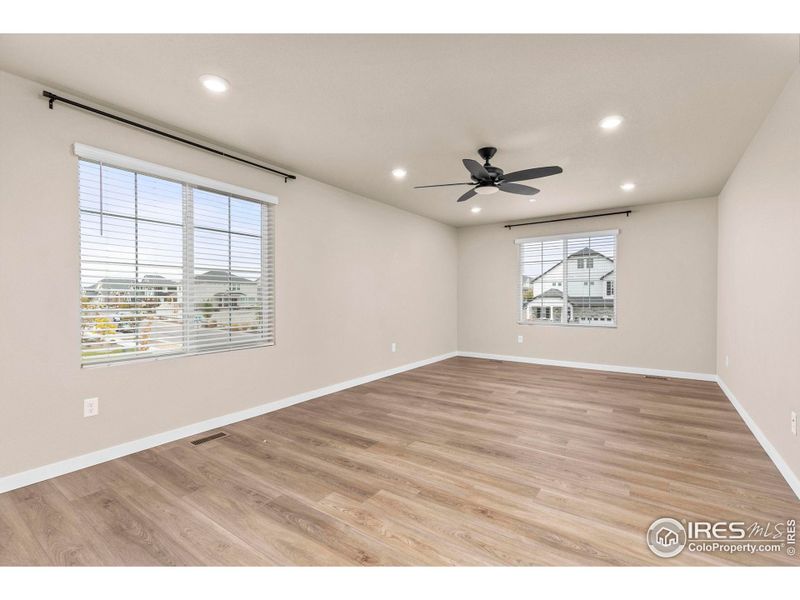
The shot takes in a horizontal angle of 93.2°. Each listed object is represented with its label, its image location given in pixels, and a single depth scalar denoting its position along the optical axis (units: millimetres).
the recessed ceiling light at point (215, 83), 2377
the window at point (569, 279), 6008
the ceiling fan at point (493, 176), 3256
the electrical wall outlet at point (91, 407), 2670
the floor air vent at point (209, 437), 3092
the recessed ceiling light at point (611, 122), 2895
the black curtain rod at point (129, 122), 2475
